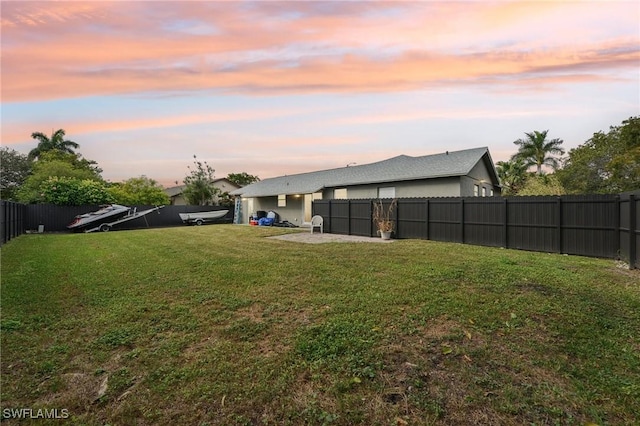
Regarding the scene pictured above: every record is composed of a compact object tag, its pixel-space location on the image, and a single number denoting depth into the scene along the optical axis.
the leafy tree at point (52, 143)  35.56
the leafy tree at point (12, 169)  33.66
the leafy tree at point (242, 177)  49.91
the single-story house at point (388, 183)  15.16
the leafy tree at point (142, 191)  30.25
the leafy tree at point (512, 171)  27.77
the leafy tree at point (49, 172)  23.30
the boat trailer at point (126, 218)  19.64
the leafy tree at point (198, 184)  30.22
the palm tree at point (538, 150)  30.09
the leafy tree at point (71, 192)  20.16
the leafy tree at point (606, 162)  17.33
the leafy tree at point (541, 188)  15.82
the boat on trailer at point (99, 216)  18.55
